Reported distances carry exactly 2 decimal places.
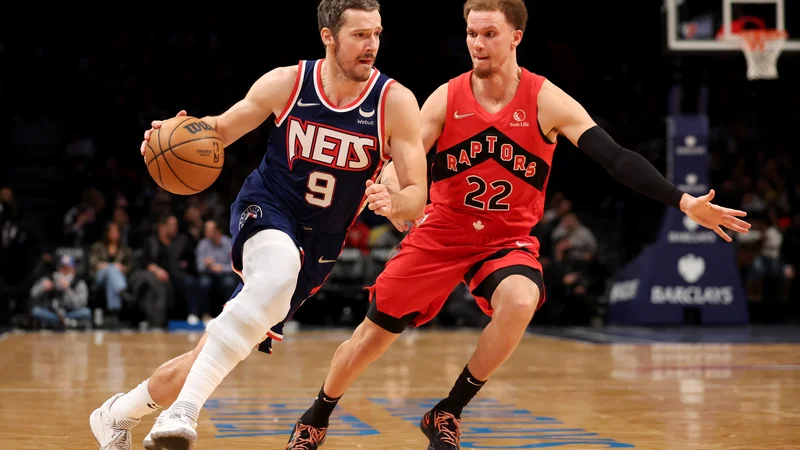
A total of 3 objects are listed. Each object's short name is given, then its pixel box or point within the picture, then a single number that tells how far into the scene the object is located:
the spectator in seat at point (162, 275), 15.59
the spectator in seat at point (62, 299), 15.26
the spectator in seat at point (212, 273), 15.62
